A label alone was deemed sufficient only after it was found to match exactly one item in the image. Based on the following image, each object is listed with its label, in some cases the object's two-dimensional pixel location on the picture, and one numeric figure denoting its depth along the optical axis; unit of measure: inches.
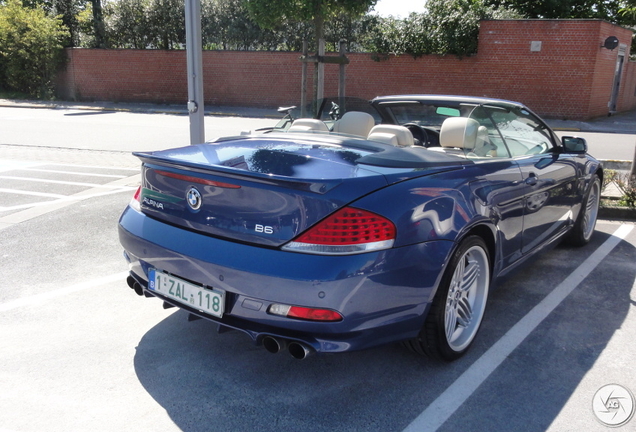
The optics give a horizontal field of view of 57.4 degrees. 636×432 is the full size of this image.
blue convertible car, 102.8
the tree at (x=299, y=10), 398.3
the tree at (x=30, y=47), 1006.4
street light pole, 279.0
